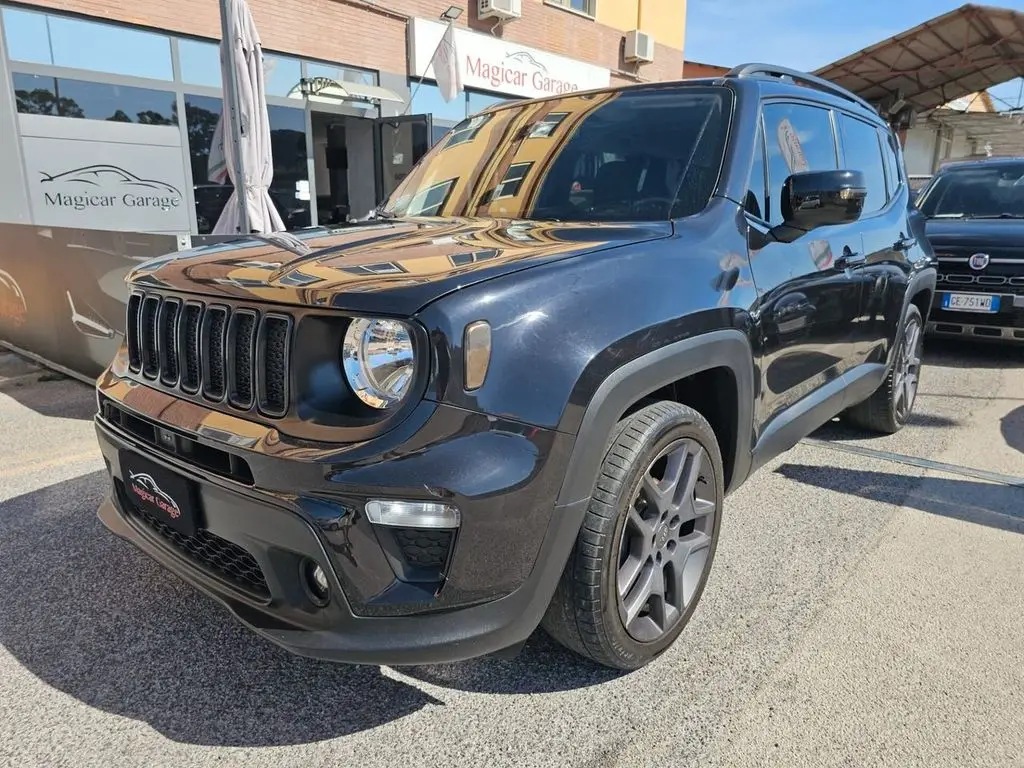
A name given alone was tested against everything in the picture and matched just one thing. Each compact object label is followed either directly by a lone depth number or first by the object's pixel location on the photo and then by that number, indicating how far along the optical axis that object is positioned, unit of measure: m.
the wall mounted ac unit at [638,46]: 15.99
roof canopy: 15.84
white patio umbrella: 6.09
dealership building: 8.43
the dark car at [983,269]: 6.32
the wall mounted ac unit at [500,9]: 12.54
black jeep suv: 1.68
